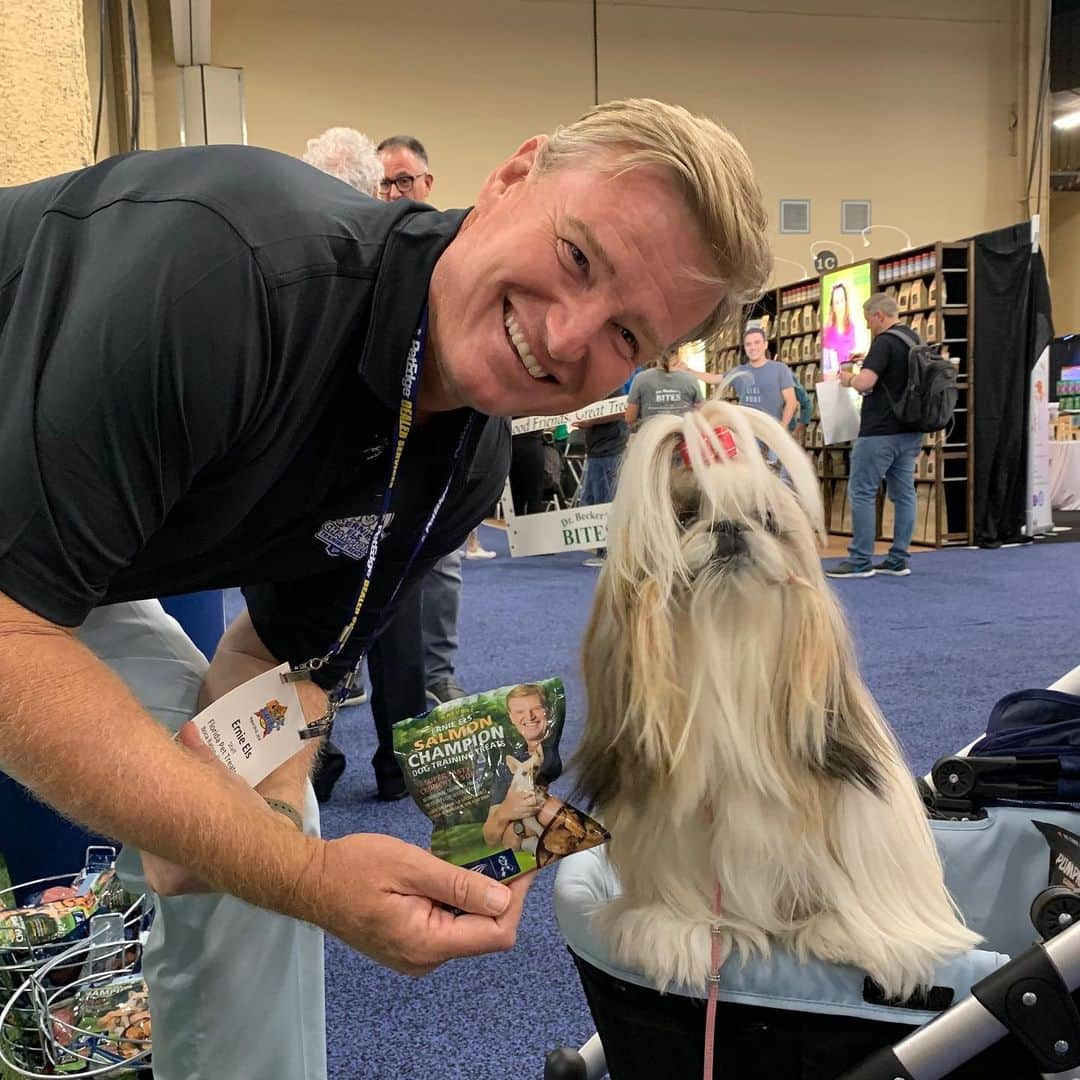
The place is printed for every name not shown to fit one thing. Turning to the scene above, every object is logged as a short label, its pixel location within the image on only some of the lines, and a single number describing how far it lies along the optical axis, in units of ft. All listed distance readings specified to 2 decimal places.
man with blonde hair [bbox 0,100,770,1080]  2.66
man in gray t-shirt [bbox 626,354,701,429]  14.34
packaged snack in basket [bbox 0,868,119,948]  5.19
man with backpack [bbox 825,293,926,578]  19.22
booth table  33.88
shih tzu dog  3.60
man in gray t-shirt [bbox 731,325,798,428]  20.57
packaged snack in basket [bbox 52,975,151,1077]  4.80
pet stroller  3.11
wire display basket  4.80
